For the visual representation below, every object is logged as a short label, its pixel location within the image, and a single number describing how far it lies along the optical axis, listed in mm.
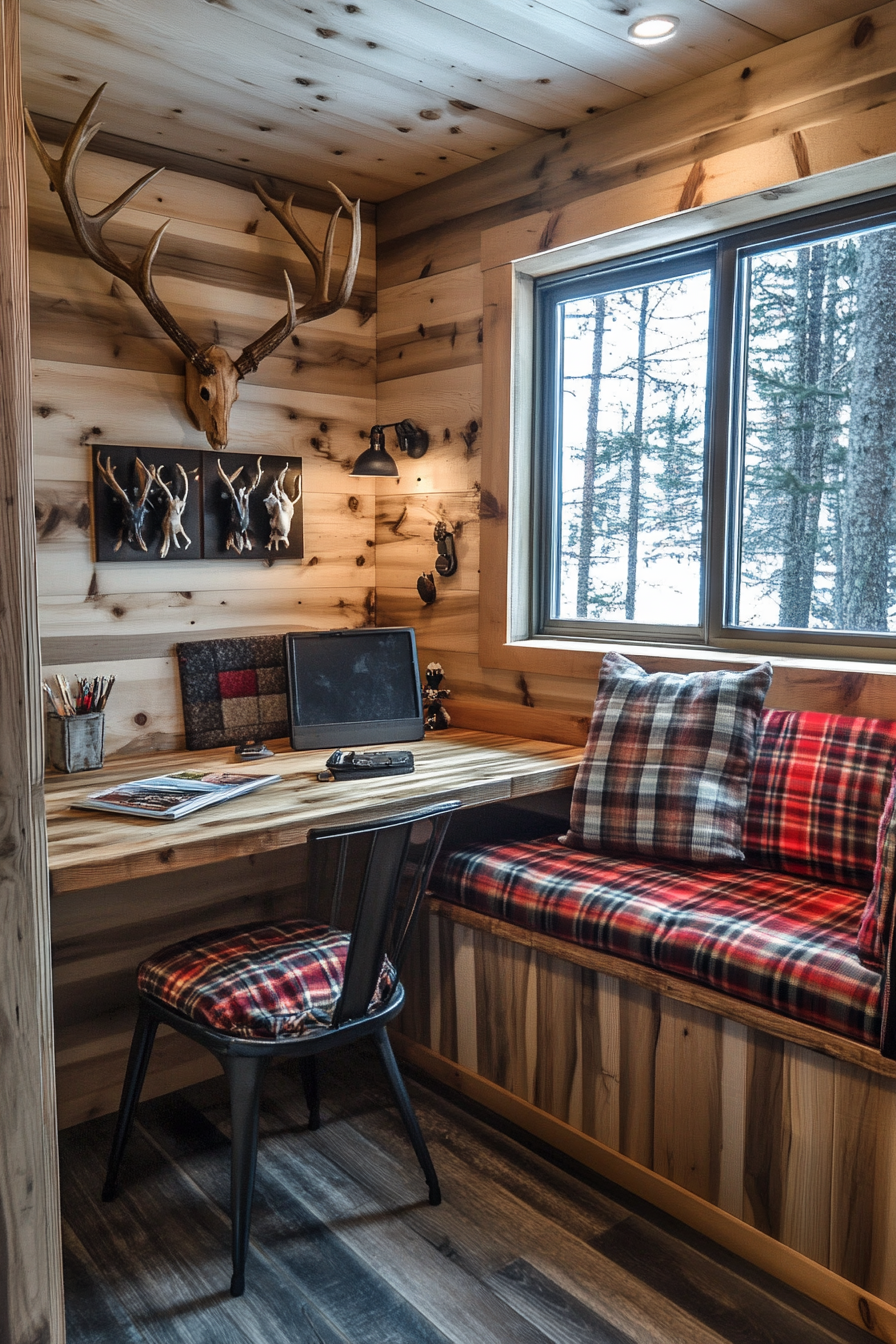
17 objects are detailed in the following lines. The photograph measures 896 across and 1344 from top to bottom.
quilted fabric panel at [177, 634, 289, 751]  2744
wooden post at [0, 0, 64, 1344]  1269
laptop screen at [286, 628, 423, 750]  2727
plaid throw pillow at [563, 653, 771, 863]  2240
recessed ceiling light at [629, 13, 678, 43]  2074
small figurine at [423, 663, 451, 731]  3025
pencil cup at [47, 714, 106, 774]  2398
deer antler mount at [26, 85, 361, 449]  2453
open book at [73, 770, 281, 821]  1970
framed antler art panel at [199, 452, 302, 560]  2789
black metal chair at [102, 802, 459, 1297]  1778
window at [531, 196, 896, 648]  2283
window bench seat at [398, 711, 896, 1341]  1708
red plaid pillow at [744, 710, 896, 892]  2104
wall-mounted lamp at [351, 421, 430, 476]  2916
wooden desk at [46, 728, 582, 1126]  1907
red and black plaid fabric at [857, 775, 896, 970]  1627
